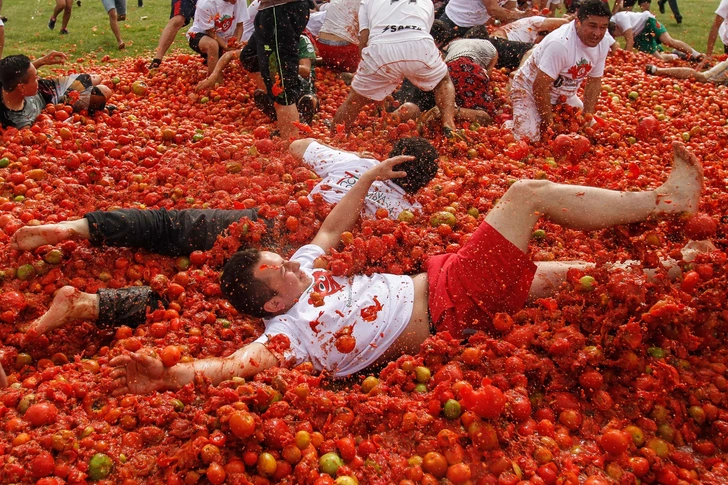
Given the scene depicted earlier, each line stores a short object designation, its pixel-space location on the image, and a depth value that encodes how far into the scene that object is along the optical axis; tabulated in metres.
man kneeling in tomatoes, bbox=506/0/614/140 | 5.97
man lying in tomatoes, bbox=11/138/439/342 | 3.65
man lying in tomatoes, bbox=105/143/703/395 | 3.30
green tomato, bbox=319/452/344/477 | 2.77
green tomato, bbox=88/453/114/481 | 2.70
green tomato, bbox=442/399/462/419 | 2.97
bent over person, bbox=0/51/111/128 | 5.84
